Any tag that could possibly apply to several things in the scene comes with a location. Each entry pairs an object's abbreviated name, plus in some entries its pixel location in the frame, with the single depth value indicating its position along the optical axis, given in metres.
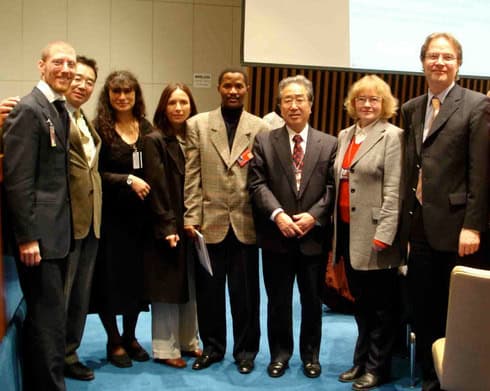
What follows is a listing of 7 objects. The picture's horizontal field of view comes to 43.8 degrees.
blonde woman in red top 3.15
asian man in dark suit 3.29
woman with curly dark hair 3.35
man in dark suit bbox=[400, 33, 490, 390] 2.80
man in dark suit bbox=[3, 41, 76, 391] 2.56
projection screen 6.28
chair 2.02
